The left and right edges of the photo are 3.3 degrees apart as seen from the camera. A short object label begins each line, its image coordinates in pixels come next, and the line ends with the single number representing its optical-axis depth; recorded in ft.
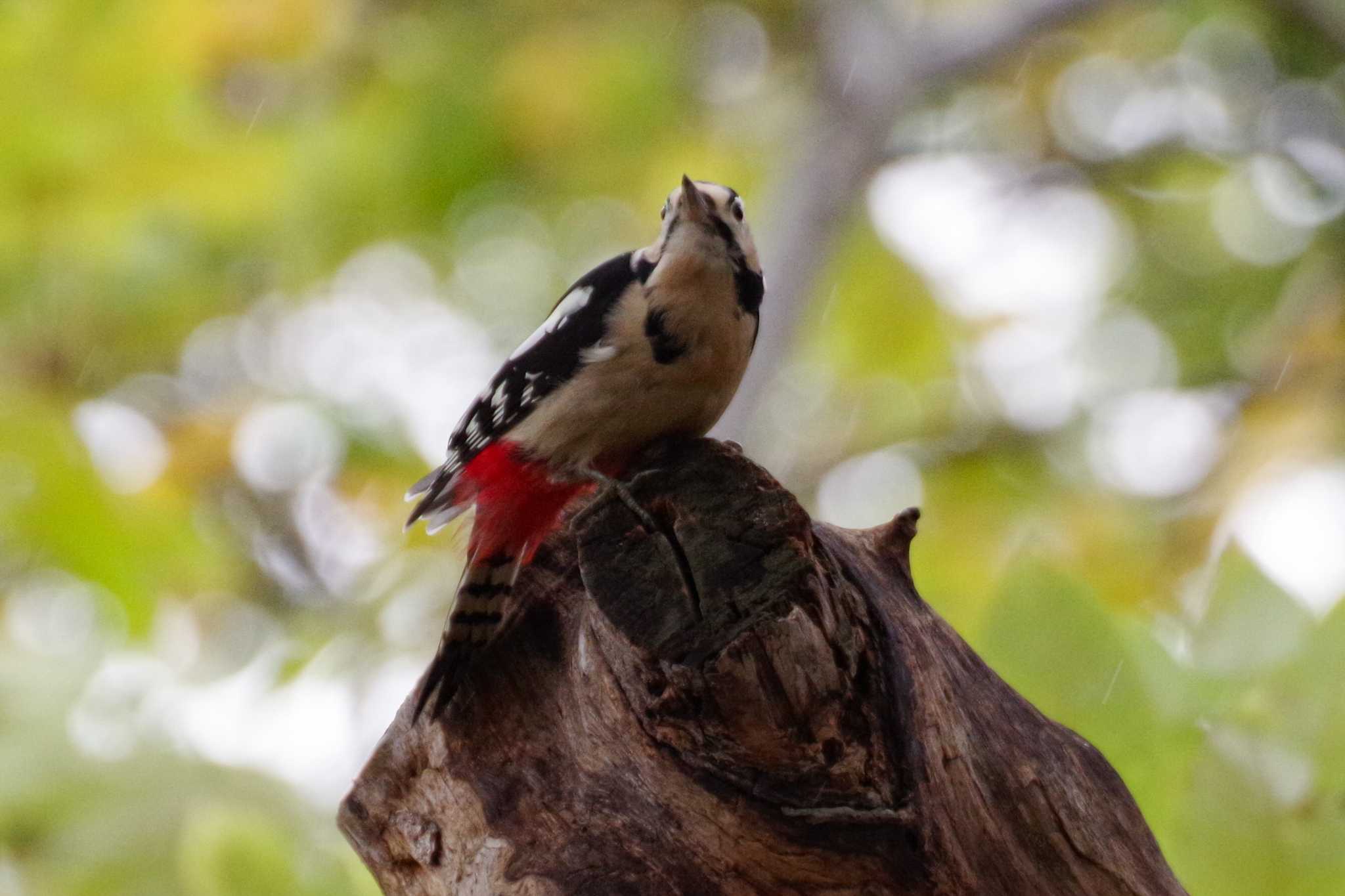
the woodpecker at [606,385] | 28.86
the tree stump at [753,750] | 28.48
